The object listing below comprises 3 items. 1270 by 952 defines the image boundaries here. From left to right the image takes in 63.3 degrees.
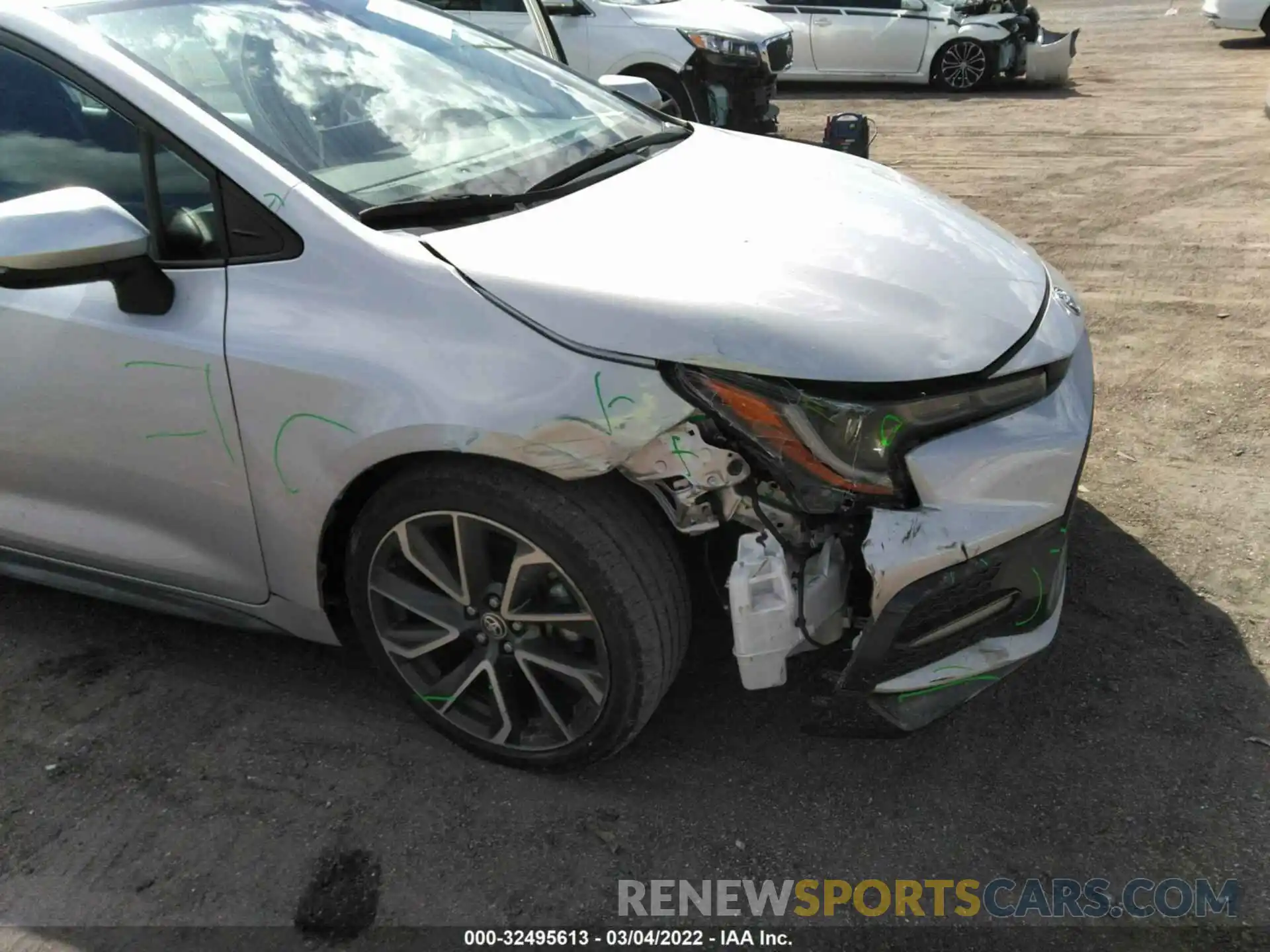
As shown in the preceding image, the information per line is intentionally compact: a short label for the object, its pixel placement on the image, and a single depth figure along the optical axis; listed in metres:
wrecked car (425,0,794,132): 8.37
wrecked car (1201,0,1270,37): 12.88
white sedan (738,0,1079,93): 11.52
